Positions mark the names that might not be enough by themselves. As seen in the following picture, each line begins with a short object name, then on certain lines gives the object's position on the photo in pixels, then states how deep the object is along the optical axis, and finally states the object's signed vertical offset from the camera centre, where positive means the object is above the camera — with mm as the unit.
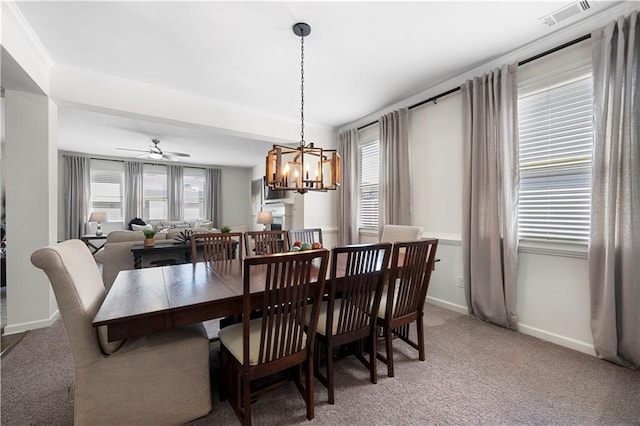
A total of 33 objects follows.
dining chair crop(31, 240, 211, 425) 1256 -797
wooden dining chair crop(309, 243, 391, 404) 1599 -575
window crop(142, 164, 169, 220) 7480 +603
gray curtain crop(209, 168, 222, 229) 8359 +526
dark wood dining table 1209 -449
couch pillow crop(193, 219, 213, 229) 7401 -302
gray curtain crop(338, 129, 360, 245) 4441 +362
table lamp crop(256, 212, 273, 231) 7016 -140
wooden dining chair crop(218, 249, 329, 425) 1290 -651
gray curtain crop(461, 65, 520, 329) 2533 +163
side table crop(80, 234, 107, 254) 5749 -658
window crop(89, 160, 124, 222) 6902 +674
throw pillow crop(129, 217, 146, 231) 6843 -229
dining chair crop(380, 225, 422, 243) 2691 -222
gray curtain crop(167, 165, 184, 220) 7723 +637
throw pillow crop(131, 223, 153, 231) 6551 -343
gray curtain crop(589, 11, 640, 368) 1894 +114
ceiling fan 5332 +1213
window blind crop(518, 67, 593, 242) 2223 +480
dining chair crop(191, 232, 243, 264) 2586 -331
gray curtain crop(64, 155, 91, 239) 6512 +471
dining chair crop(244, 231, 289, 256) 2766 -306
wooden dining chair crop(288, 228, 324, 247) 2906 -259
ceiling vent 1980 +1541
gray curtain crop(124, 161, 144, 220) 7160 +619
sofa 3727 -596
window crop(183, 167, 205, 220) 8086 +615
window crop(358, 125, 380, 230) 4223 +607
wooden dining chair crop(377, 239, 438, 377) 1840 -579
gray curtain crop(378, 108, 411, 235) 3562 +615
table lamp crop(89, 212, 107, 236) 6141 -87
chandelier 2035 +332
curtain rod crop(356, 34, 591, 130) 2168 +1401
